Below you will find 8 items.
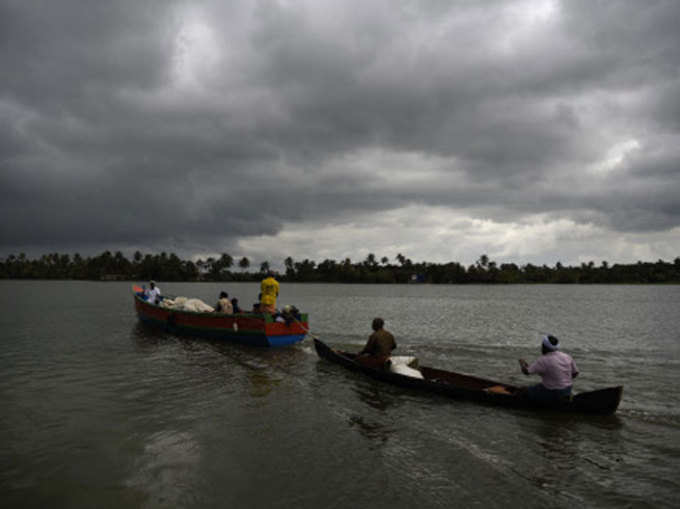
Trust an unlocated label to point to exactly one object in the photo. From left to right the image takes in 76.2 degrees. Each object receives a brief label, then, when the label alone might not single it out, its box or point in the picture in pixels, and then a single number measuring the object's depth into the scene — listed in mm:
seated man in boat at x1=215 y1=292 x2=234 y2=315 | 20906
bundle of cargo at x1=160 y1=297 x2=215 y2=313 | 22833
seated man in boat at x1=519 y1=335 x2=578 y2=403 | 10062
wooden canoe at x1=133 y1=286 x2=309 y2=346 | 18802
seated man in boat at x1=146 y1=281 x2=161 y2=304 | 27395
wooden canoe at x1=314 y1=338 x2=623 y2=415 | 10070
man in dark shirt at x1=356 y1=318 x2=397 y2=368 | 13734
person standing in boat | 19047
